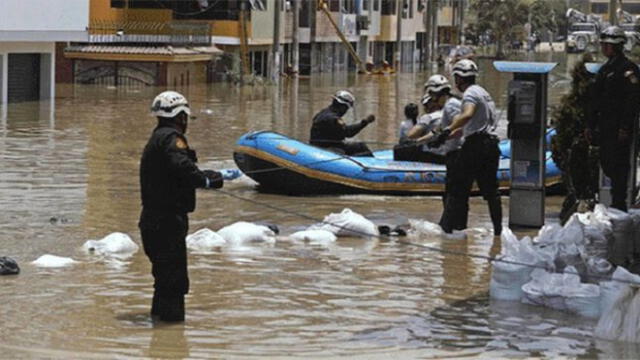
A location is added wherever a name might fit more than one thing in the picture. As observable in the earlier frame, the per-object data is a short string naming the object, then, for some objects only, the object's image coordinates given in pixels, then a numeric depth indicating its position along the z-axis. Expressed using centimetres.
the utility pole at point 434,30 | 9850
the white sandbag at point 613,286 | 983
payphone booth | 1509
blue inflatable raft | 1900
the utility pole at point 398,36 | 8776
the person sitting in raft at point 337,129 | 1930
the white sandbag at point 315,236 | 1440
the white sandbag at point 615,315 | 953
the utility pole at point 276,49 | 6200
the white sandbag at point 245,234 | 1410
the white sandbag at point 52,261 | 1250
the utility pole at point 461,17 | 11200
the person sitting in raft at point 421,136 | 1650
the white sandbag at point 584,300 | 1044
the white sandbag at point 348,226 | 1473
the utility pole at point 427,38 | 9612
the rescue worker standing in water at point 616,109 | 1355
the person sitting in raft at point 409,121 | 1838
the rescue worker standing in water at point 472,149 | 1461
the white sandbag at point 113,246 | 1329
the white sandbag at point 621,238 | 1230
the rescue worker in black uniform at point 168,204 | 1008
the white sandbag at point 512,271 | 1097
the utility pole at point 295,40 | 6819
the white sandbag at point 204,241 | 1382
